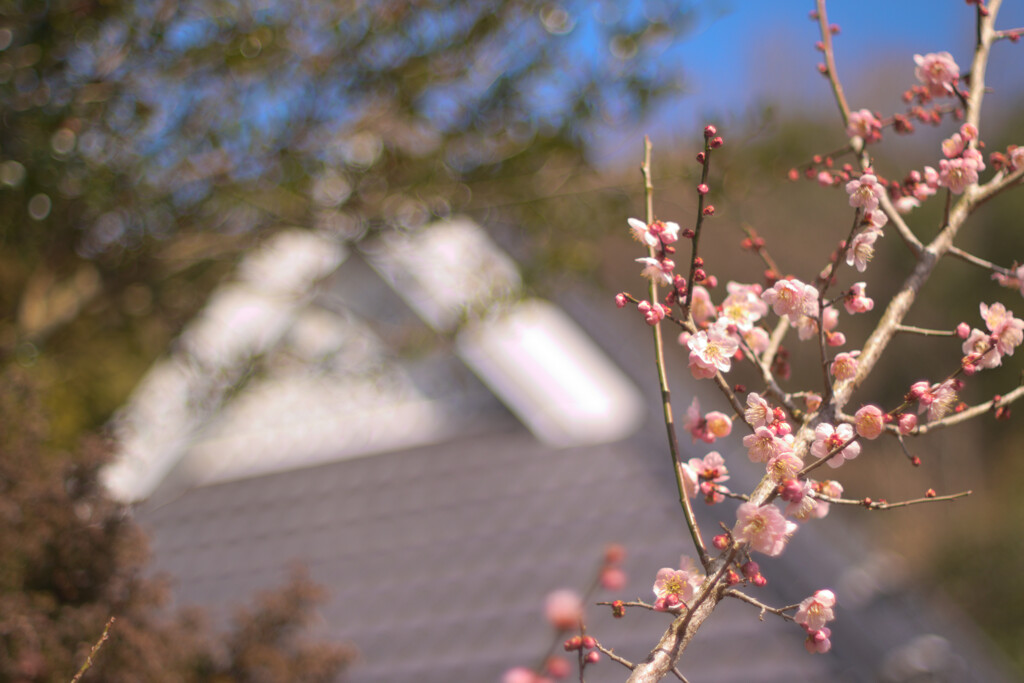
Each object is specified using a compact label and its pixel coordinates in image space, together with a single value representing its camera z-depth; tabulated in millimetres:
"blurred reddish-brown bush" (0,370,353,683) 1839
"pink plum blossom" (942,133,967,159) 1668
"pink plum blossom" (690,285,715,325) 1685
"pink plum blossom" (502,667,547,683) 1488
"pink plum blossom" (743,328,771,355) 1702
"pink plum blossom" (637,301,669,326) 1570
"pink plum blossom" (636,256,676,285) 1592
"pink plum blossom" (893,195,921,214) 1709
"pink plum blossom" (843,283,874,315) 1630
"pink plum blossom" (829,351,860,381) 1616
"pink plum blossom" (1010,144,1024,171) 1669
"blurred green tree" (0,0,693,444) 2937
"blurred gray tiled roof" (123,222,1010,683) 3409
